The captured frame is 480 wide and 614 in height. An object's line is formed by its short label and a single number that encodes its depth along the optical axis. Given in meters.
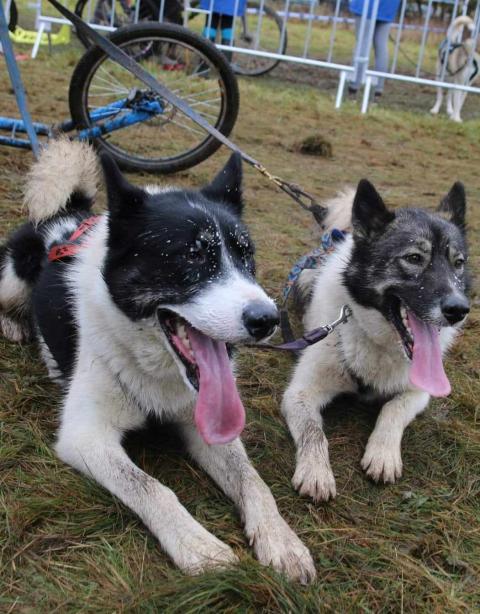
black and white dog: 1.88
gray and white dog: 2.42
